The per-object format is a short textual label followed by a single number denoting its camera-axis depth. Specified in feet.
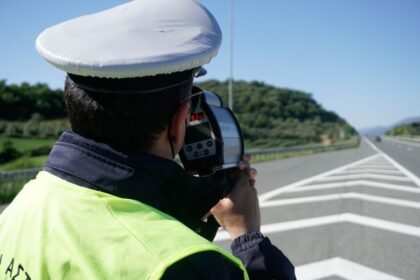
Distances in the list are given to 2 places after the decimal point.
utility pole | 64.66
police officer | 2.63
